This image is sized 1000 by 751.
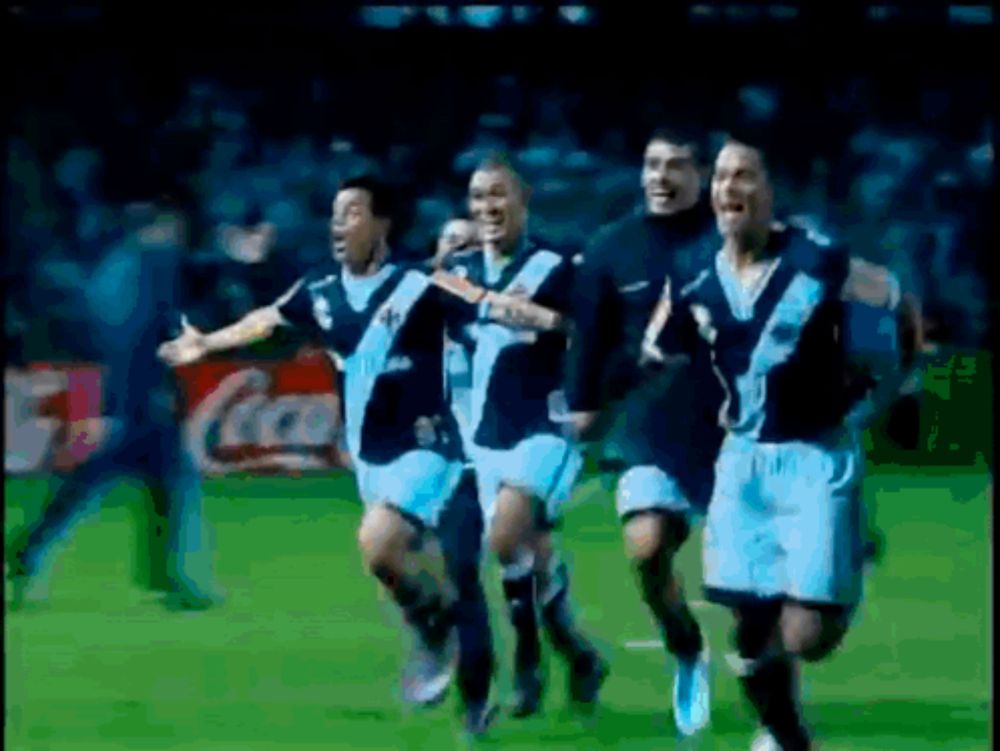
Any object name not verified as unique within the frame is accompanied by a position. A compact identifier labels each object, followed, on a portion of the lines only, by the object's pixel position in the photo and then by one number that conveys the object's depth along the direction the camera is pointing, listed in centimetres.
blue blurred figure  1609
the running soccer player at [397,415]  1463
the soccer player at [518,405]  1470
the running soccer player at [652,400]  1430
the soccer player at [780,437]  1312
